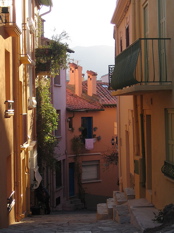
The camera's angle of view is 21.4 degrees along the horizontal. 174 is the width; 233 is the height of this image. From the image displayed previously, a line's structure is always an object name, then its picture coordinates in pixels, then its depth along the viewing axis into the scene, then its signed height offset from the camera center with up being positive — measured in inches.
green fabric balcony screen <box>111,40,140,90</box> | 437.7 +64.5
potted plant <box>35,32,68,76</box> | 769.6 +122.8
